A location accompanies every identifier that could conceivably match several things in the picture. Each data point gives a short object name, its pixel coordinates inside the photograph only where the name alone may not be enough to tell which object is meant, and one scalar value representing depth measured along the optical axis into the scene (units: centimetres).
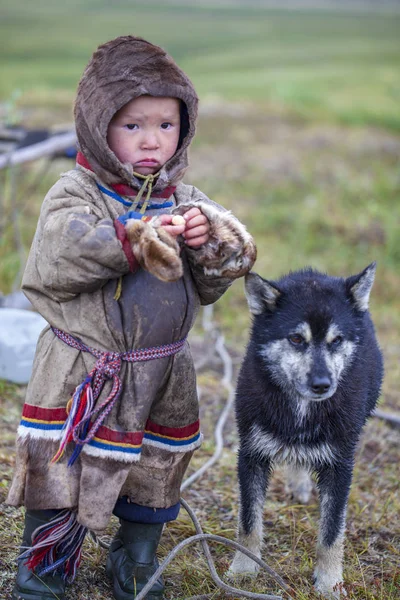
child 240
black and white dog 276
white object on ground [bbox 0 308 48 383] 446
